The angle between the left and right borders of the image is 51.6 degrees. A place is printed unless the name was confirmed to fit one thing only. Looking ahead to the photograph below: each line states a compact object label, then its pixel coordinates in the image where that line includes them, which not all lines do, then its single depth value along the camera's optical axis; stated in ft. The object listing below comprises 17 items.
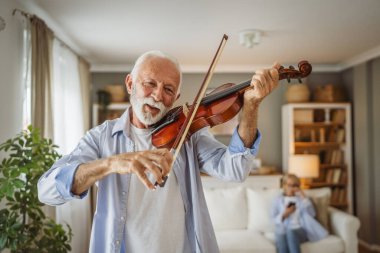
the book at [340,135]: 18.96
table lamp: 17.11
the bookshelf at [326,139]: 18.70
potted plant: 7.36
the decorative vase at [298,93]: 18.76
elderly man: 3.92
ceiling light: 12.78
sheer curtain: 12.77
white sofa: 12.39
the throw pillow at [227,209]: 13.91
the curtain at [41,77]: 10.04
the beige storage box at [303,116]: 18.92
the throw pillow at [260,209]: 13.85
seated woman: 12.27
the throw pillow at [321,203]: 13.23
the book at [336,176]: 18.78
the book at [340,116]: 18.88
